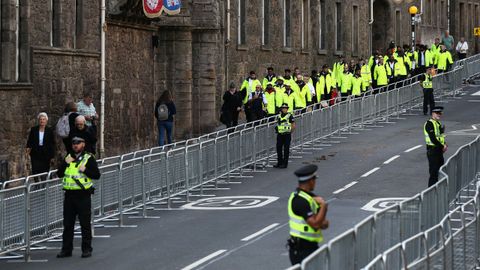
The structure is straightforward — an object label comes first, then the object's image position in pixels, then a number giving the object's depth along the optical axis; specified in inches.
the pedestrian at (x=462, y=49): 2484.3
